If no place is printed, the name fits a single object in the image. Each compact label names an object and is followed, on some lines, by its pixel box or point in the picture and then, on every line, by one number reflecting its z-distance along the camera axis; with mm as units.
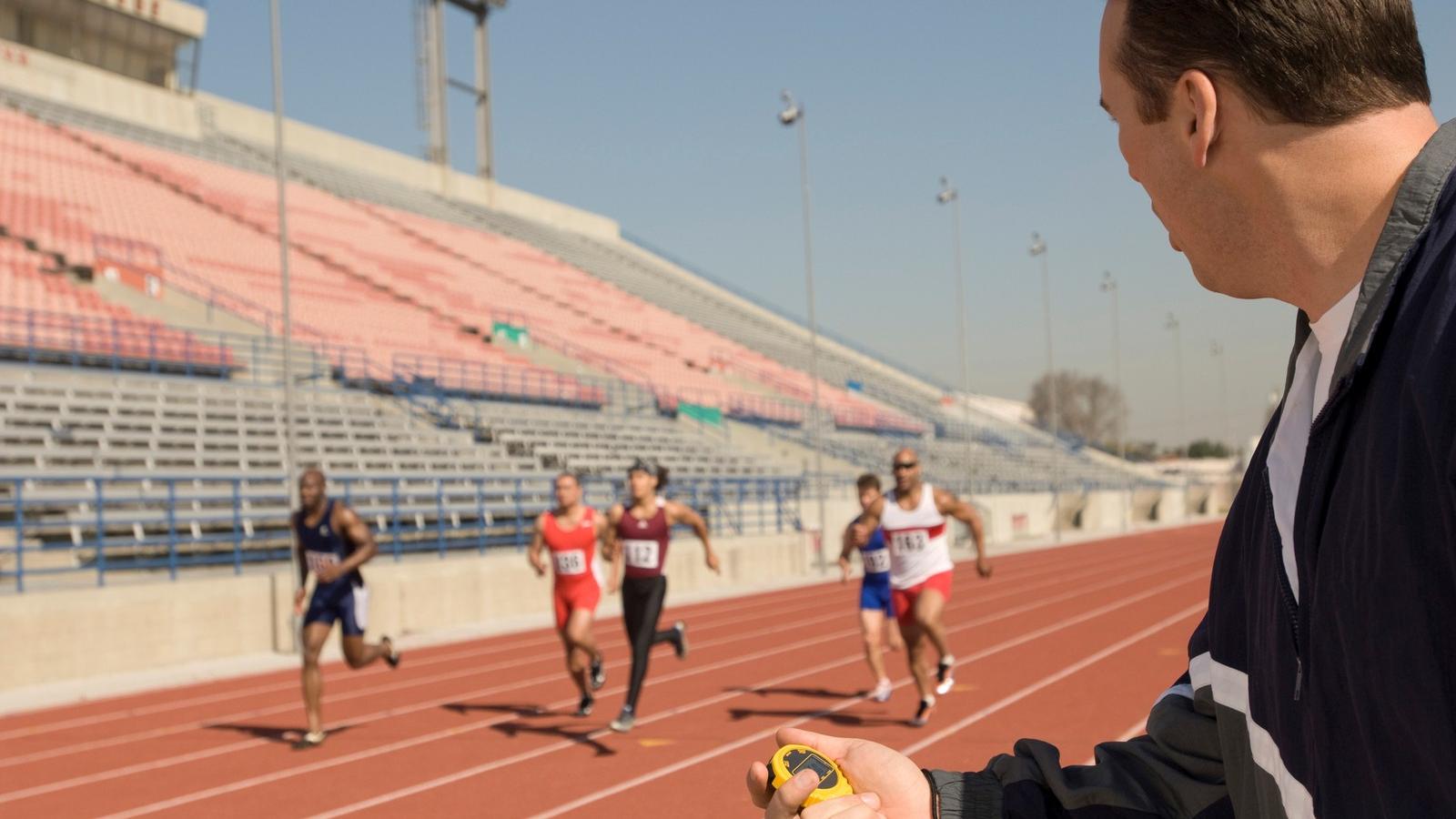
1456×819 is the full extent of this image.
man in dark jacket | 823
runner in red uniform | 9477
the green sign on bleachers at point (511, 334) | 31281
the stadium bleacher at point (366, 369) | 15133
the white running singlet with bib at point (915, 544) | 9328
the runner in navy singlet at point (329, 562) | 9062
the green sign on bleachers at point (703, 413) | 30750
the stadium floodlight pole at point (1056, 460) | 36000
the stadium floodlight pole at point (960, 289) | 34412
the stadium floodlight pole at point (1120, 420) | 48781
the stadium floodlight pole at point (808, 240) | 23938
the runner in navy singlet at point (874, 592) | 9938
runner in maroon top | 9297
